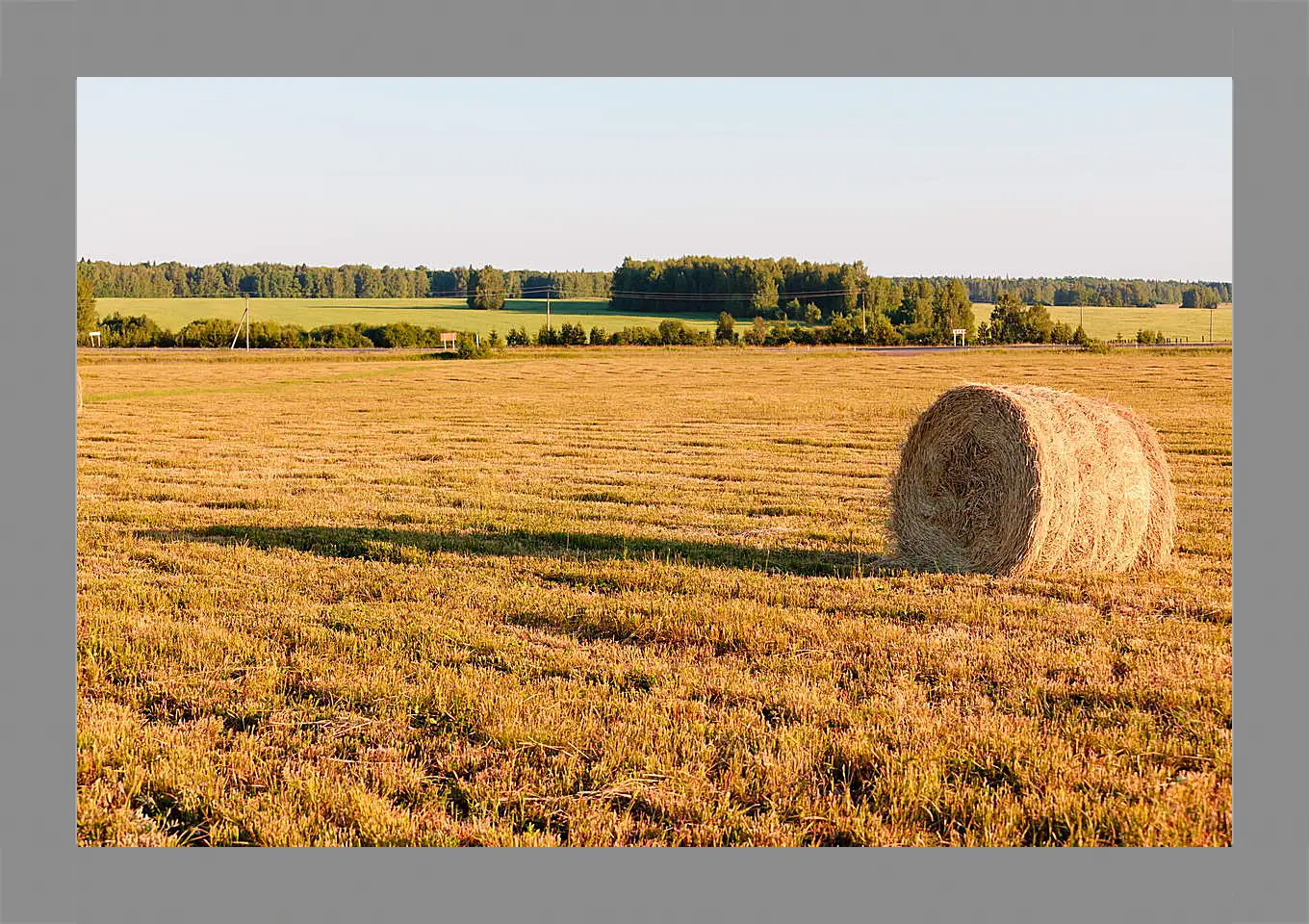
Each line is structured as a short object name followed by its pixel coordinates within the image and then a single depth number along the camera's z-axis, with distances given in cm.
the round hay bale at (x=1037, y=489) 912
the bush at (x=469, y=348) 6147
